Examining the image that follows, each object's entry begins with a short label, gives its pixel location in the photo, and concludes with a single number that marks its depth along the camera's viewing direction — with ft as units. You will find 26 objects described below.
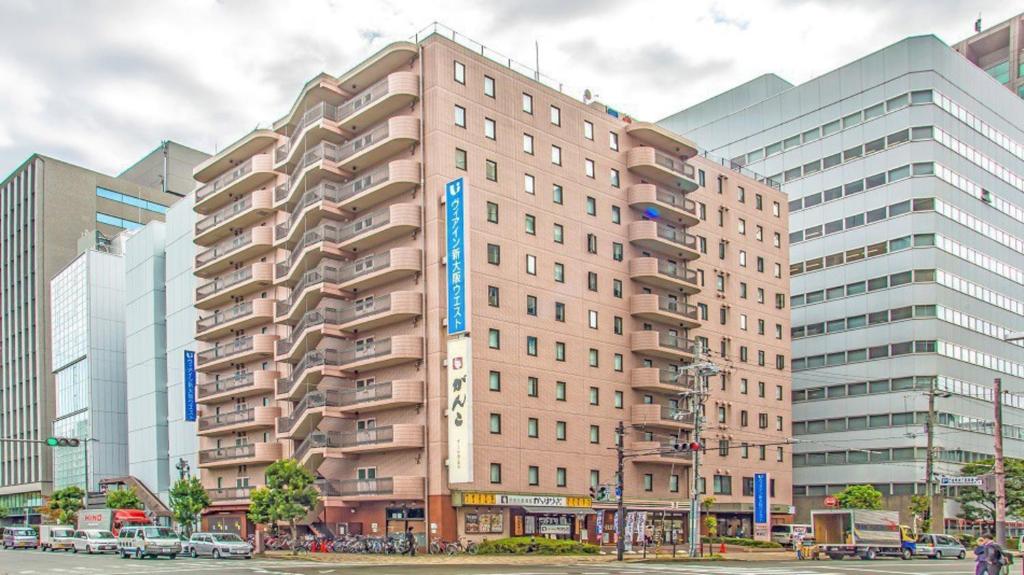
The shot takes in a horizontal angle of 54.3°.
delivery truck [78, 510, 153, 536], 261.65
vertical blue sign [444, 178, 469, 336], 199.21
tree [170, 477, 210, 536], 260.62
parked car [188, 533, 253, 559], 196.85
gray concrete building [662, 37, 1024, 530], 323.78
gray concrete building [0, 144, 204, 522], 428.15
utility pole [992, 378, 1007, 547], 123.21
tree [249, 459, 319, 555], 209.56
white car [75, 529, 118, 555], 224.74
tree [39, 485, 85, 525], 338.34
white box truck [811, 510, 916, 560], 215.10
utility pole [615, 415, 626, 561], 186.60
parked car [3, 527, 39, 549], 269.23
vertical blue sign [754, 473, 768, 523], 268.21
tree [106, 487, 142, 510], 299.38
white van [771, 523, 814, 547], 235.50
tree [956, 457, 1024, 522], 291.79
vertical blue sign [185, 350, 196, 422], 295.89
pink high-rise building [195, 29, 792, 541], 211.20
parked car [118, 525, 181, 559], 194.49
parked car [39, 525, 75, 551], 242.29
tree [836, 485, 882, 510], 279.69
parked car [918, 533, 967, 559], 228.02
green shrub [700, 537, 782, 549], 245.24
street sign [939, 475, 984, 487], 158.18
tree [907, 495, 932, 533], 263.35
